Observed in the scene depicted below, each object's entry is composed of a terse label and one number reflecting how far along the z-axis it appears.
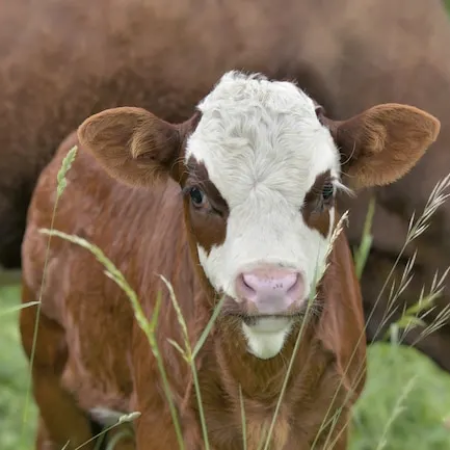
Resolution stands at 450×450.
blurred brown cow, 8.45
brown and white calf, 5.91
